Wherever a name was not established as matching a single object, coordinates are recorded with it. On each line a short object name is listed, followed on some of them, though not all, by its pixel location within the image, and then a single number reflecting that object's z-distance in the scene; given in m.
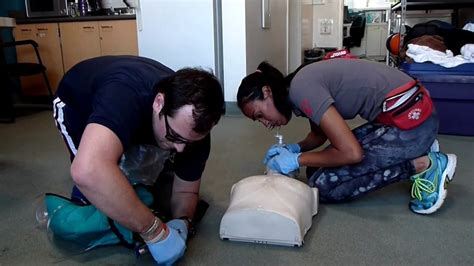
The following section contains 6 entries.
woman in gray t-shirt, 1.32
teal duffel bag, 1.16
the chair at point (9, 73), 3.33
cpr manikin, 1.17
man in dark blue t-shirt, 0.87
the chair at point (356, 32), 7.57
